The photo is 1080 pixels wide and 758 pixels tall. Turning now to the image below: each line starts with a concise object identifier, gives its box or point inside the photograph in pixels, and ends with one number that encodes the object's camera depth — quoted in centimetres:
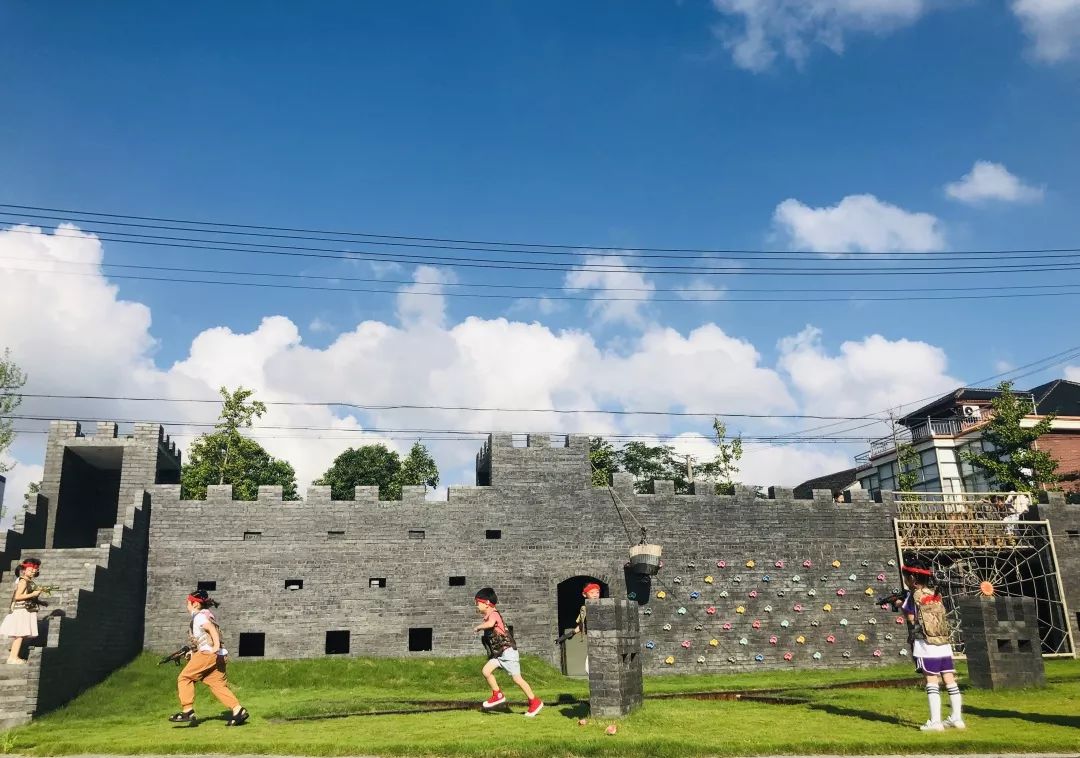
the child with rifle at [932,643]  905
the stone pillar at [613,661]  1043
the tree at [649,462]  4906
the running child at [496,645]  1100
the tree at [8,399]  2803
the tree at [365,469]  4881
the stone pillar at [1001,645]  1255
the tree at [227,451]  2992
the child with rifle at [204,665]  1062
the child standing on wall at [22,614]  1237
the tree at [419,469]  4738
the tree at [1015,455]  2892
